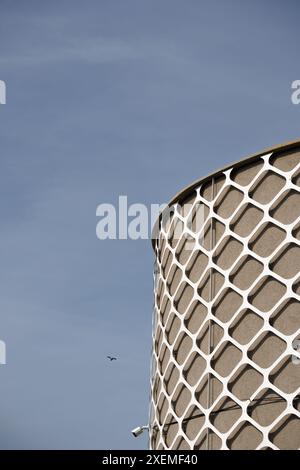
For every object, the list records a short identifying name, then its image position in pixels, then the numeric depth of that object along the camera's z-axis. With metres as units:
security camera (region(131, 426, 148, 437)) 23.17
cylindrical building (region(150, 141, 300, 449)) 18.88
